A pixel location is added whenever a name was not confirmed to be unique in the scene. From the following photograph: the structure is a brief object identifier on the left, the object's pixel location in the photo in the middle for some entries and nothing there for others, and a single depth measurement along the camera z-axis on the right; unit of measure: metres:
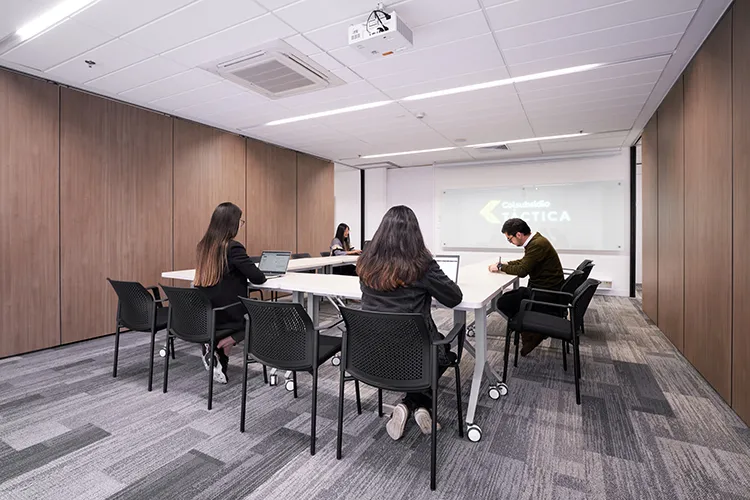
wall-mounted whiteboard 7.12
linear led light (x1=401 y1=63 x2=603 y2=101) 3.51
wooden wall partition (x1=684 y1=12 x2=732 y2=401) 2.56
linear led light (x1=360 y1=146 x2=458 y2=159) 6.90
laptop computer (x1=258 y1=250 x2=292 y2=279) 3.56
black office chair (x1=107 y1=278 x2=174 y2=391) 2.84
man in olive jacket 3.53
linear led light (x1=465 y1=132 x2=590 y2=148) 5.89
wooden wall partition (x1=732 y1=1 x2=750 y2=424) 2.26
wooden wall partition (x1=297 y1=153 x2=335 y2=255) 7.09
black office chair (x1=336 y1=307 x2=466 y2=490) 1.75
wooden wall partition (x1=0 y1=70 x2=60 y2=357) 3.48
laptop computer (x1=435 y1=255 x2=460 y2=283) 2.78
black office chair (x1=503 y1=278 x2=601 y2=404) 2.65
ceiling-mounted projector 2.55
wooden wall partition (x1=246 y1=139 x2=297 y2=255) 6.02
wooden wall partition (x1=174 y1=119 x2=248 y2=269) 4.97
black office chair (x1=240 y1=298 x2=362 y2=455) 2.02
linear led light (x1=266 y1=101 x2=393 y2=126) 4.49
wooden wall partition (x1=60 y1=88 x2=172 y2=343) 3.93
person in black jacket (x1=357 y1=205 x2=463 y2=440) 1.97
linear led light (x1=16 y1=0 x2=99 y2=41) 2.57
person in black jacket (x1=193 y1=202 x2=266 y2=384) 2.72
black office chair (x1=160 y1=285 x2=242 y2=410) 2.54
